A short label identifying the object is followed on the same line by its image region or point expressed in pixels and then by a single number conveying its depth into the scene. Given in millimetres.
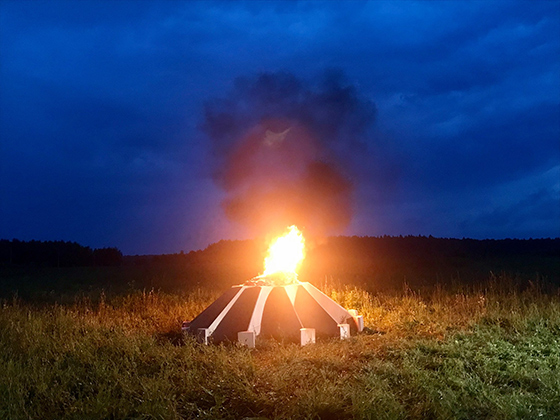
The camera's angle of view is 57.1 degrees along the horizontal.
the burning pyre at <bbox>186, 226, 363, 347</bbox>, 9055
